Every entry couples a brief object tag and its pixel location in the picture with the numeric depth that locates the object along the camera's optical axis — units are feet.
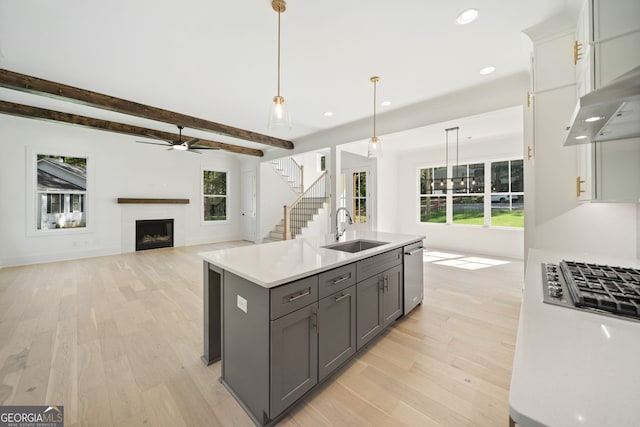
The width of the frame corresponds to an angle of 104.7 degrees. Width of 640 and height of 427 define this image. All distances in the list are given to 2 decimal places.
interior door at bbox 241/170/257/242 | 27.37
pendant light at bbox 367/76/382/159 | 10.47
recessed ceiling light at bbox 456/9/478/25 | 7.14
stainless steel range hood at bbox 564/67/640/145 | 2.81
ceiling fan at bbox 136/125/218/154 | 16.46
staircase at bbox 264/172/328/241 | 24.41
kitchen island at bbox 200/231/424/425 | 4.68
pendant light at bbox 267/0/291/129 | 6.92
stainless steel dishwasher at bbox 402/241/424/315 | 9.03
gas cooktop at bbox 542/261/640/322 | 3.01
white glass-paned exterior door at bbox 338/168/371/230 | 22.12
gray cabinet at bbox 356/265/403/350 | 6.82
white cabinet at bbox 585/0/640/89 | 4.62
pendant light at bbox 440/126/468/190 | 20.11
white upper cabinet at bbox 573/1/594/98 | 5.26
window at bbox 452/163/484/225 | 20.44
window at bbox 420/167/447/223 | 22.35
